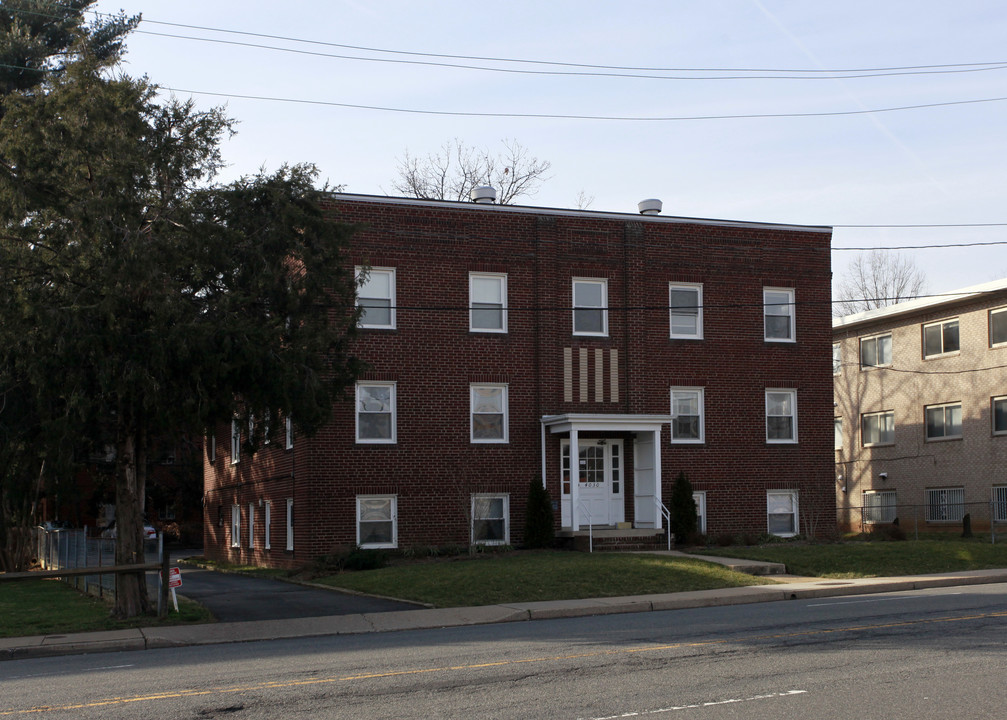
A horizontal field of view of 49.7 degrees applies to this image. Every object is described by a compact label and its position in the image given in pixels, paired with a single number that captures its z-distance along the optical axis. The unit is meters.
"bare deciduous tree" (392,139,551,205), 48.48
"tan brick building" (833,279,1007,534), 37.56
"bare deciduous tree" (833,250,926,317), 58.81
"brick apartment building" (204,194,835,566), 26.97
